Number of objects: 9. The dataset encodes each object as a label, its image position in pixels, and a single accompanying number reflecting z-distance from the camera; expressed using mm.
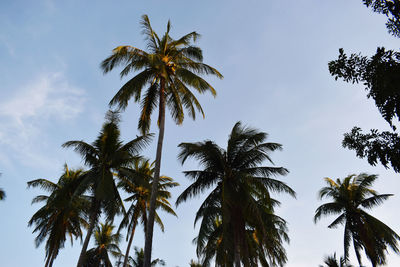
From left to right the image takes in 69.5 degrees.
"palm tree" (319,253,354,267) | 21047
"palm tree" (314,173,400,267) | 20219
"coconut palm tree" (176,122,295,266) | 13750
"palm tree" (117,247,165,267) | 32556
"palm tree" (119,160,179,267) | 23312
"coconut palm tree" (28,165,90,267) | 16075
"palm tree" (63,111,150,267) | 15820
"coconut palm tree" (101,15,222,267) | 16109
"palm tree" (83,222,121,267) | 30156
